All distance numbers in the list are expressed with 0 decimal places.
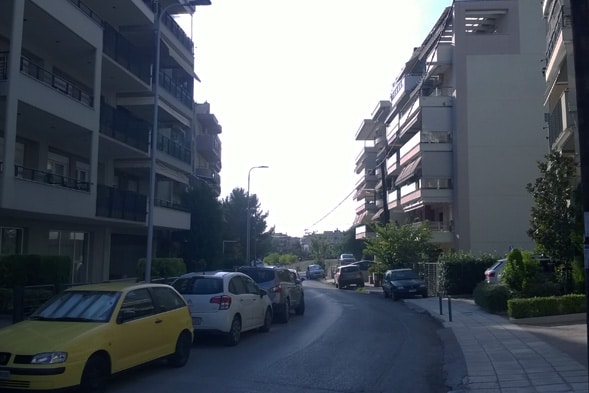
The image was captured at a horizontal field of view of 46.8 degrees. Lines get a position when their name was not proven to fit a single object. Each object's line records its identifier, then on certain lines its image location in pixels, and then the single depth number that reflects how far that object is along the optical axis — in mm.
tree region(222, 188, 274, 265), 75881
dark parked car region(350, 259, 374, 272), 60375
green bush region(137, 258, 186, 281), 29078
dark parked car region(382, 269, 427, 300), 34625
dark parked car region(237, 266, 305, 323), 20750
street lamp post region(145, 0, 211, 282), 21938
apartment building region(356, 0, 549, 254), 47750
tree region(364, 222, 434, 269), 44219
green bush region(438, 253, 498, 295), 34156
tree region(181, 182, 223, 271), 39188
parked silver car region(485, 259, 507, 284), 28247
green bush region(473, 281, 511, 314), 22391
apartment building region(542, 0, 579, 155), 22969
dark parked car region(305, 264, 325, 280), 74812
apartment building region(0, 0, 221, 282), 19938
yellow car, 8727
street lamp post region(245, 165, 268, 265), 51125
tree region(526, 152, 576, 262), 21500
